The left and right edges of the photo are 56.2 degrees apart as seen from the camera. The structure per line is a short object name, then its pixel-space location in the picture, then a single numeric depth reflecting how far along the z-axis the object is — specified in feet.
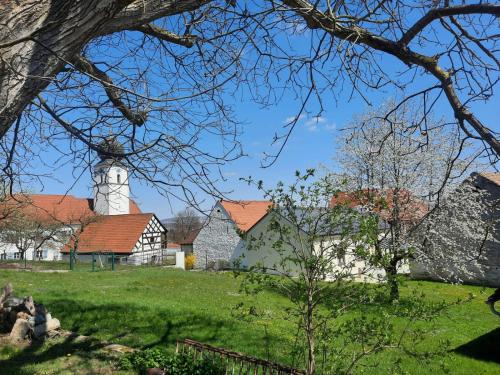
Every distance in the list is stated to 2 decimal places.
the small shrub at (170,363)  16.88
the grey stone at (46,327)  23.11
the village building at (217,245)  106.10
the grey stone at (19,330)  22.70
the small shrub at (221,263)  109.19
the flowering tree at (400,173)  52.91
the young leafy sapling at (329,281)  10.94
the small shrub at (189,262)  116.98
